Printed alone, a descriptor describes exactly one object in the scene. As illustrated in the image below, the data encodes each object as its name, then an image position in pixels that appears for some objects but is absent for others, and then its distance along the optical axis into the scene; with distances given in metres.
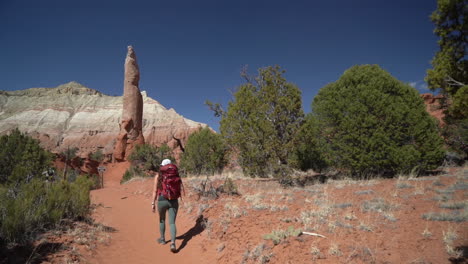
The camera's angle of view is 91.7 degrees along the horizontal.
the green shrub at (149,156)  24.55
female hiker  5.15
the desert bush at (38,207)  3.99
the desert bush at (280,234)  4.10
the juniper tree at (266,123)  9.55
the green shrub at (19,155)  16.08
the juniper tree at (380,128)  9.72
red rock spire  31.95
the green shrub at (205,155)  19.33
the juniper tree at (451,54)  5.13
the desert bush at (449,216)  4.19
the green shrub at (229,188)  8.72
